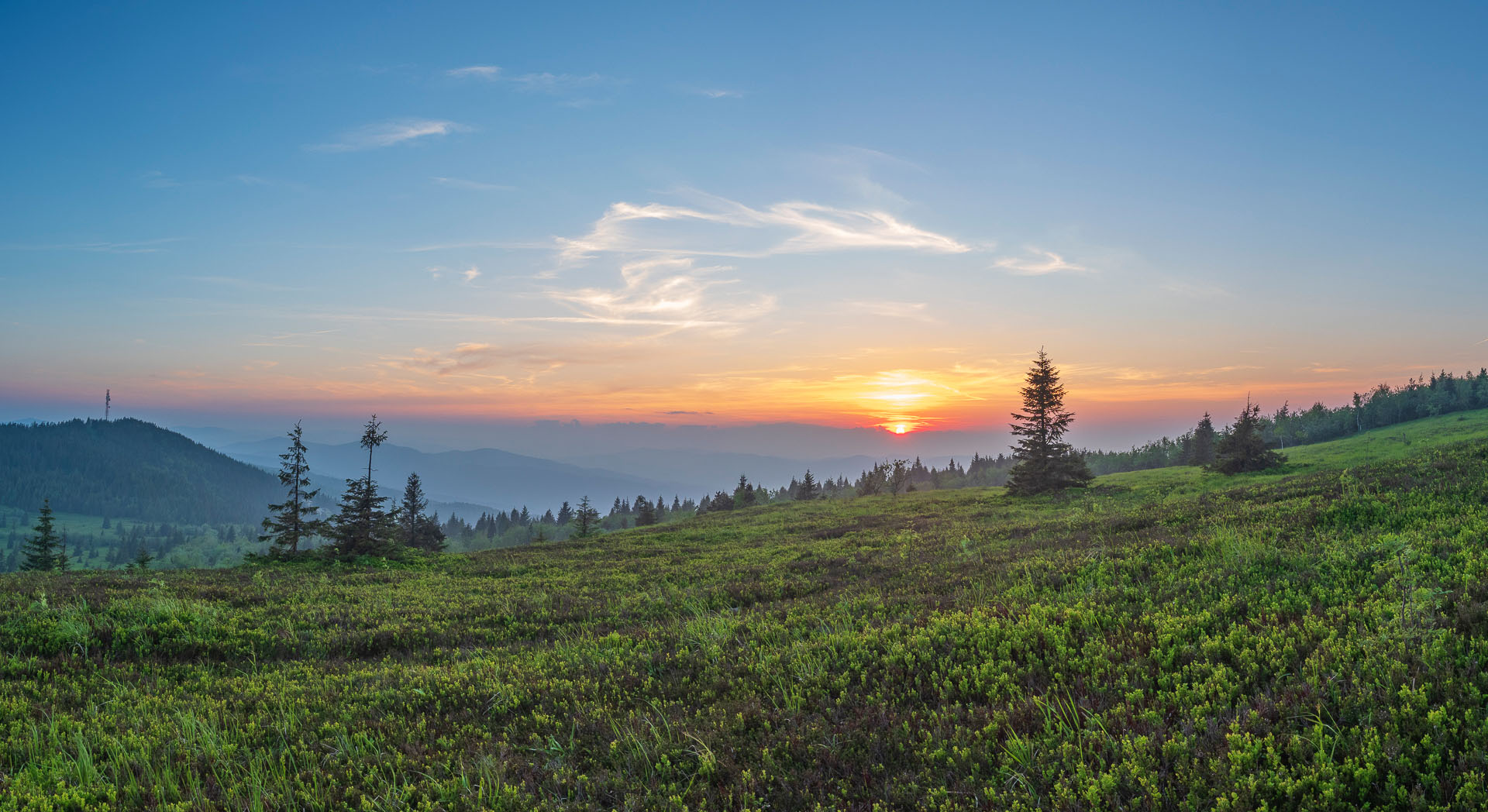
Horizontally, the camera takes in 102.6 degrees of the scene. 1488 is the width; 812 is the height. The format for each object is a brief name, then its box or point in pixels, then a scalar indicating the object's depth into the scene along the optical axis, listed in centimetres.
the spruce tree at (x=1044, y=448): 4350
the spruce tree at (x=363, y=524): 3127
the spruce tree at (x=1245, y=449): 3903
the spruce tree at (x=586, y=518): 6334
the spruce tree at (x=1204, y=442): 8150
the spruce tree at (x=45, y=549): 5344
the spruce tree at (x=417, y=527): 5818
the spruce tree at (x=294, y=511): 3328
